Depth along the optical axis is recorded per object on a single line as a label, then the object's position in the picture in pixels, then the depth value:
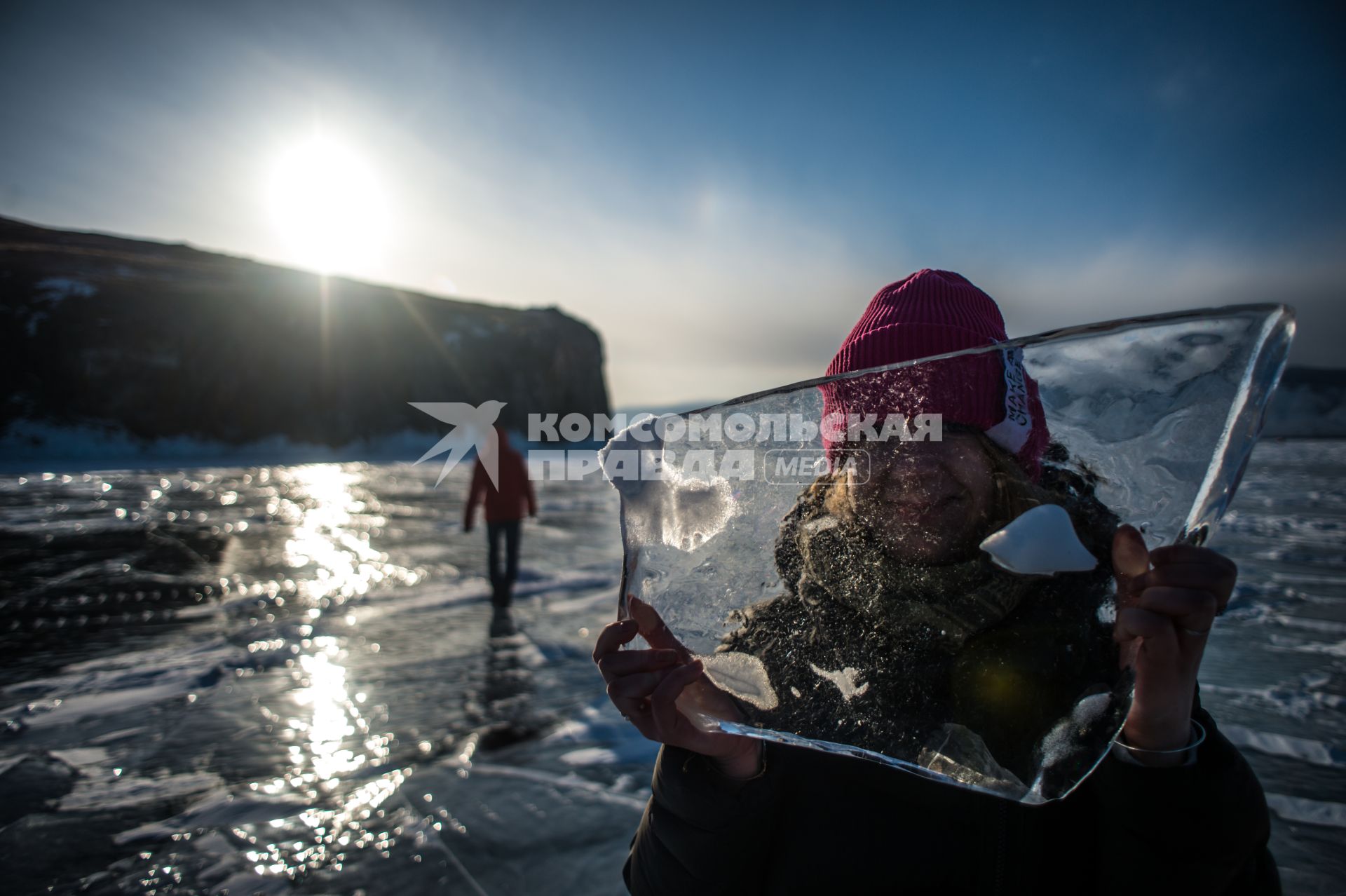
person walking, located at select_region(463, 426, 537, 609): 5.60
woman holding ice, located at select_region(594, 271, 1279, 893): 0.88
